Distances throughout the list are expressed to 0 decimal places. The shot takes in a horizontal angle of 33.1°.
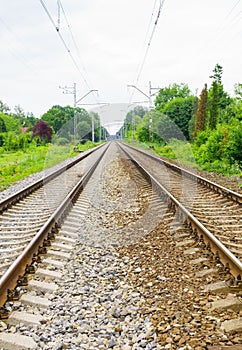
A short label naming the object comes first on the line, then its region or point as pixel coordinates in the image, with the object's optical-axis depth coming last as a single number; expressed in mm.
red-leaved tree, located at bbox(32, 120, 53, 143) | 62500
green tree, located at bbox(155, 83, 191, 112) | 79381
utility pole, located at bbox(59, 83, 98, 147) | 36456
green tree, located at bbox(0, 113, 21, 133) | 84500
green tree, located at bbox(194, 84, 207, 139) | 39594
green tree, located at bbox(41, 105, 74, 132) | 100875
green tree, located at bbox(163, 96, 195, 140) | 54588
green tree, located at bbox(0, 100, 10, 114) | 113162
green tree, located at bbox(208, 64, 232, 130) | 37438
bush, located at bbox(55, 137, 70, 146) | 53175
